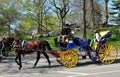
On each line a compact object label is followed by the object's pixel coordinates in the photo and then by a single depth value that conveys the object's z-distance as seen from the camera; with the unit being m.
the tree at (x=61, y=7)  44.12
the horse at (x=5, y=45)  12.62
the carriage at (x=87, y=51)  11.95
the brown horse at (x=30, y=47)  12.03
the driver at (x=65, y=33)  12.40
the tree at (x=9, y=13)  24.39
